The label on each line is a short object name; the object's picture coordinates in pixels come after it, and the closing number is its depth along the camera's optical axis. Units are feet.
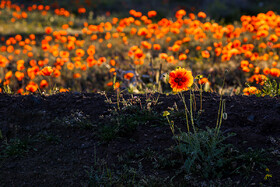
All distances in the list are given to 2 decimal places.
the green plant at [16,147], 18.44
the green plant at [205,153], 15.87
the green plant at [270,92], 22.84
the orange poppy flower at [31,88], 25.00
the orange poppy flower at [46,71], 22.06
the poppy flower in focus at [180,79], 15.88
